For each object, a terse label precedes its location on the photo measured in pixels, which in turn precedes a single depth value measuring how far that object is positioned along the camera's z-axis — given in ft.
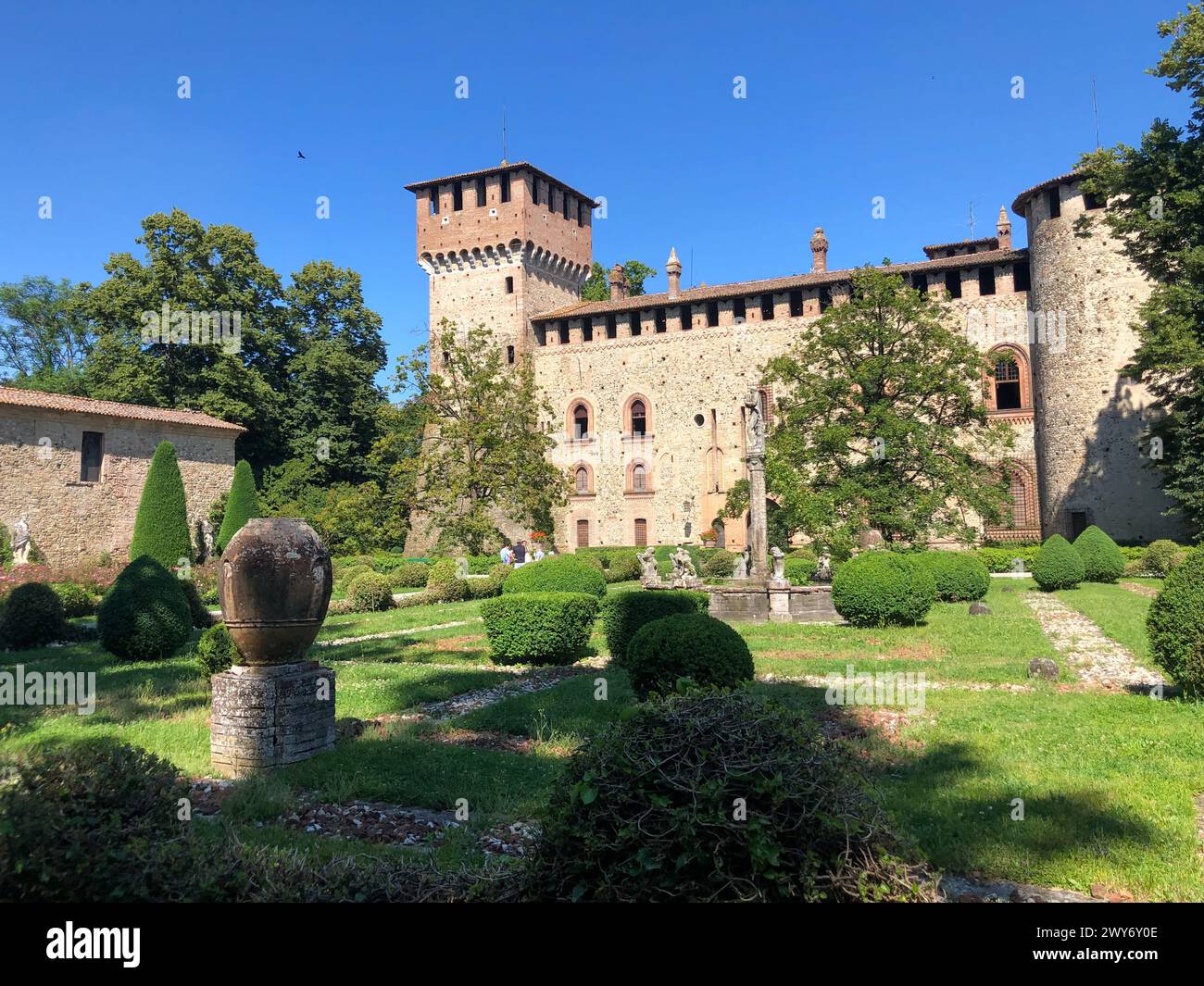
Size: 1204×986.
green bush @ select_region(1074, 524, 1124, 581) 74.59
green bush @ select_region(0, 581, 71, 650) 45.11
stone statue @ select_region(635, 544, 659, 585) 61.41
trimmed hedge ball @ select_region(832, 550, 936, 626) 46.88
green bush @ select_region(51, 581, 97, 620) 61.46
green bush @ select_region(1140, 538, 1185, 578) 76.43
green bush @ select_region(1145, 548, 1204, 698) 26.27
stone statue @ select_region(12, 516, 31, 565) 78.07
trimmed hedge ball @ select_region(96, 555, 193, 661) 39.91
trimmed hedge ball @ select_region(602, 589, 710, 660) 36.14
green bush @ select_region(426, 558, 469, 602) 73.36
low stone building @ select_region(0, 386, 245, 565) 83.71
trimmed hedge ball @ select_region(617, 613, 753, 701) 24.64
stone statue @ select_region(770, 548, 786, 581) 55.97
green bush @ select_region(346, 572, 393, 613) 67.05
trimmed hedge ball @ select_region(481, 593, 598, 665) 37.52
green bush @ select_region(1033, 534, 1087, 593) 68.03
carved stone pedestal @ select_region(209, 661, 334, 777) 20.66
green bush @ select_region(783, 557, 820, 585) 67.26
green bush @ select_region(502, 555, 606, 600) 46.11
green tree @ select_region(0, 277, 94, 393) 149.48
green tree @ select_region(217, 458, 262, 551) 90.99
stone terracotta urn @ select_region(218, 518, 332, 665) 21.07
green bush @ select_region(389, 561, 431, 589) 85.70
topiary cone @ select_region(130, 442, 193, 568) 80.18
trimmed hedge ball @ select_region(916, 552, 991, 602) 61.72
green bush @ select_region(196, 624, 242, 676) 32.91
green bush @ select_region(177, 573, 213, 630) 51.01
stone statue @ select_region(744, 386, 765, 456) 54.34
